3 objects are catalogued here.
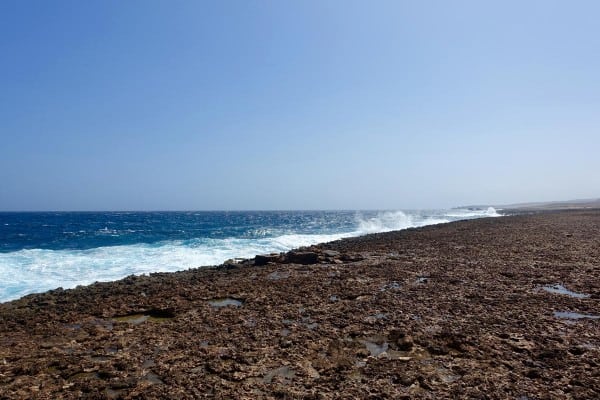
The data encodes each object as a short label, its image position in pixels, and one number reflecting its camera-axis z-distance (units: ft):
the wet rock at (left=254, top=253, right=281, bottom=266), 67.36
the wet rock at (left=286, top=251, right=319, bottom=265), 66.33
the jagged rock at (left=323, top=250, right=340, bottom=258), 68.18
